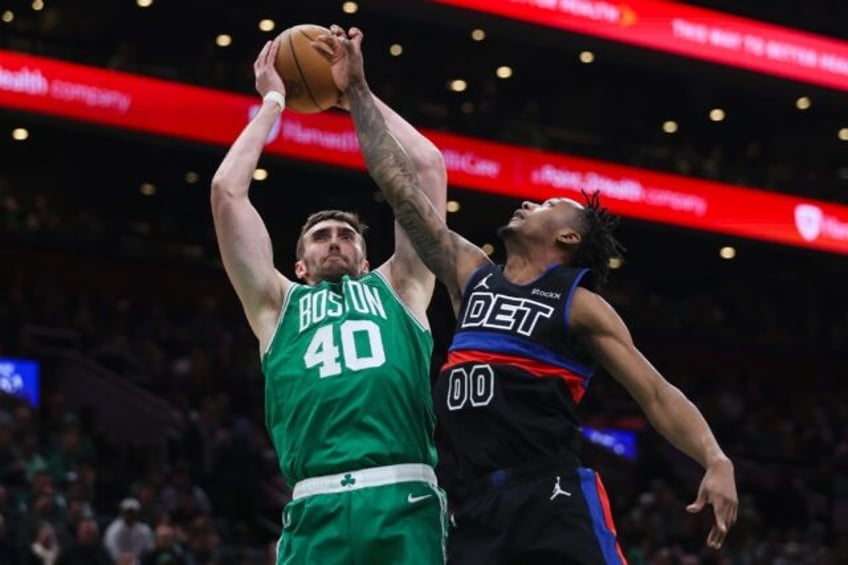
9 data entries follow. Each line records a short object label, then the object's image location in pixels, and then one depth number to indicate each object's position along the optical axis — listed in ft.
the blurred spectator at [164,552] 43.47
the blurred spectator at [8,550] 41.91
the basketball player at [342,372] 19.86
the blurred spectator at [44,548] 42.39
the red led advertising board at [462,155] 69.21
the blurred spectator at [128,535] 45.27
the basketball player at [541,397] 18.51
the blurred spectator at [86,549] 42.75
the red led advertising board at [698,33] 77.46
